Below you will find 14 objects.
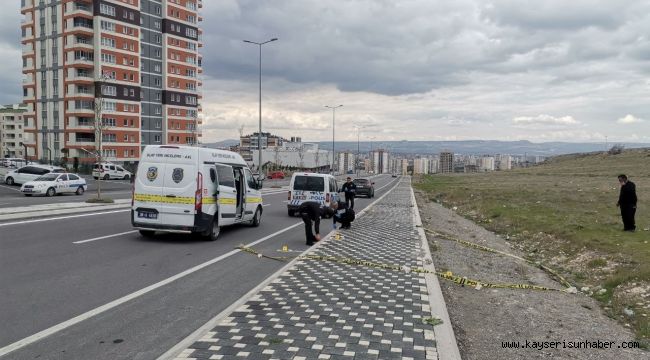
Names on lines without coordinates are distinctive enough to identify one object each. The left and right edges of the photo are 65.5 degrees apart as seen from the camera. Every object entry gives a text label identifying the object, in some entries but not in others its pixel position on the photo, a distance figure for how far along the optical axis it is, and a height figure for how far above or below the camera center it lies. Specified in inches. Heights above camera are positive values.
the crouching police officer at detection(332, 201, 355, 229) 615.8 -80.6
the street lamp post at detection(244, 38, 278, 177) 1580.1 +47.5
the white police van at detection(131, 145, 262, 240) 490.0 -45.2
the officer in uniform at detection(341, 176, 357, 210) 868.6 -68.7
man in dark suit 583.6 -54.9
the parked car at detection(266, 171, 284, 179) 2851.9 -152.3
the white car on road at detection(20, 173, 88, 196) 1135.6 -96.5
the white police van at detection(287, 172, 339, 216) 805.9 -65.0
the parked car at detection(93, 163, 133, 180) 2027.6 -111.3
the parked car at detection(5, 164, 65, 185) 1451.2 -88.6
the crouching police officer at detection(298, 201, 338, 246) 506.3 -68.2
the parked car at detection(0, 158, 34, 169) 2240.9 -90.1
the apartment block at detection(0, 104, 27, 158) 5093.5 +106.2
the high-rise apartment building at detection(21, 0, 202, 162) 2765.7 +427.3
